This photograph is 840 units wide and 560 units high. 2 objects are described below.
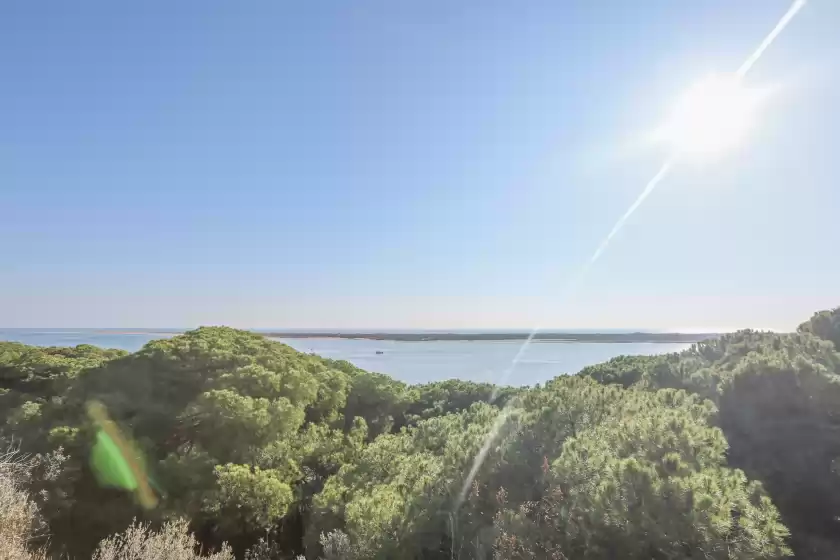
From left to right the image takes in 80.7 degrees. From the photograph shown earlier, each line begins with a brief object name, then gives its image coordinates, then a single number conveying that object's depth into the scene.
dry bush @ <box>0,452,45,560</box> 6.23
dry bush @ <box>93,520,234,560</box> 6.96
